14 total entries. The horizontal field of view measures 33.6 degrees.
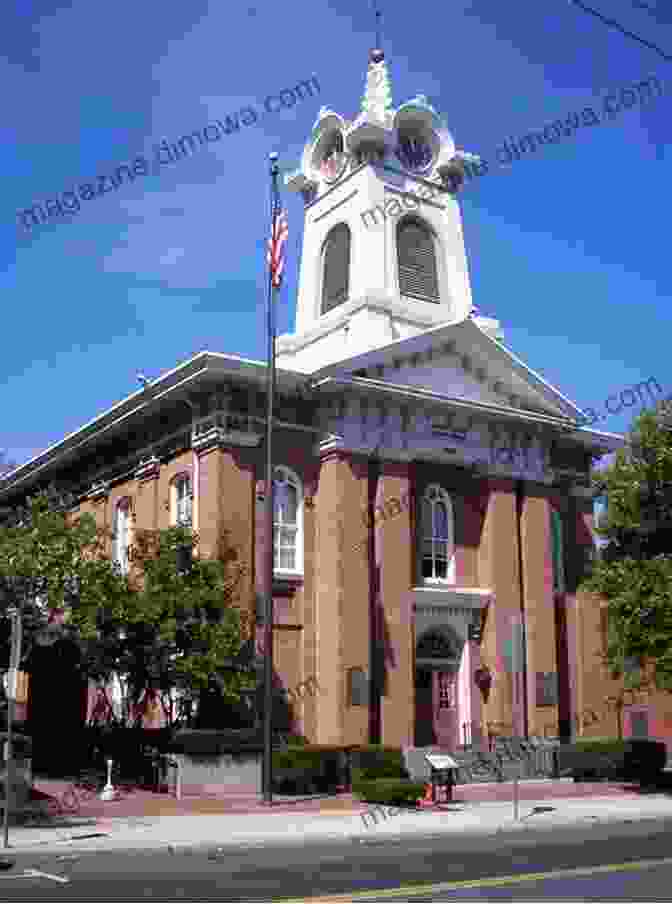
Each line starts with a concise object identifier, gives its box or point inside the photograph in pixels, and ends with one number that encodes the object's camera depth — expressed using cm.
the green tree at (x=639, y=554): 2505
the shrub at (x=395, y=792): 2236
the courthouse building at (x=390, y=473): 2972
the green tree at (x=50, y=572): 2292
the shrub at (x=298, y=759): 2517
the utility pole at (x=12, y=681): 1592
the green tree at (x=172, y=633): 2461
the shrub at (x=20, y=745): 2105
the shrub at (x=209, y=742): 2456
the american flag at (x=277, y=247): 2533
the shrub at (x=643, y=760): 2961
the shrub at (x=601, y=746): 3008
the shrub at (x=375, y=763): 2600
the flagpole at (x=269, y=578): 2258
